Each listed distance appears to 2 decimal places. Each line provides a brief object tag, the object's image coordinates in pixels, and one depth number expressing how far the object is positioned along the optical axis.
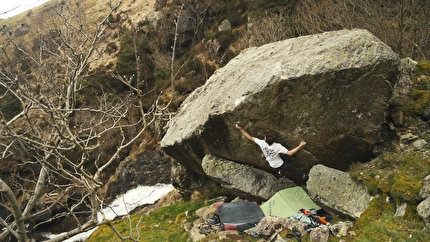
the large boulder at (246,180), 9.68
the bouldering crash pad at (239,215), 8.12
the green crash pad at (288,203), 8.38
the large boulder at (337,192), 7.27
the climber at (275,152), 8.30
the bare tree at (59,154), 4.06
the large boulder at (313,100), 7.39
